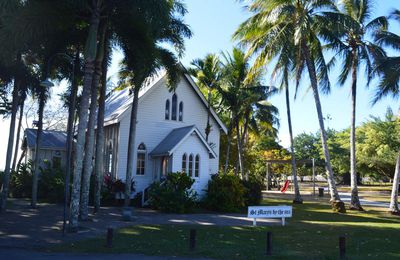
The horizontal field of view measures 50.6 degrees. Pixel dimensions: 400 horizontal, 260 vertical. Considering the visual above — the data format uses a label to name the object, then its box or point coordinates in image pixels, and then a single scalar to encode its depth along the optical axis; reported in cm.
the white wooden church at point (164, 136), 2473
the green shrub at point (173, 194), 2170
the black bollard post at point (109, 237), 1144
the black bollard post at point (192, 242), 1127
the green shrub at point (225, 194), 2338
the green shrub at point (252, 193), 2548
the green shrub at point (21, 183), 2880
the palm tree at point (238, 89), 2927
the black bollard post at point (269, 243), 1102
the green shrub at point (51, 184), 2559
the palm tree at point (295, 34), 2411
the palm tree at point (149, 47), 1507
